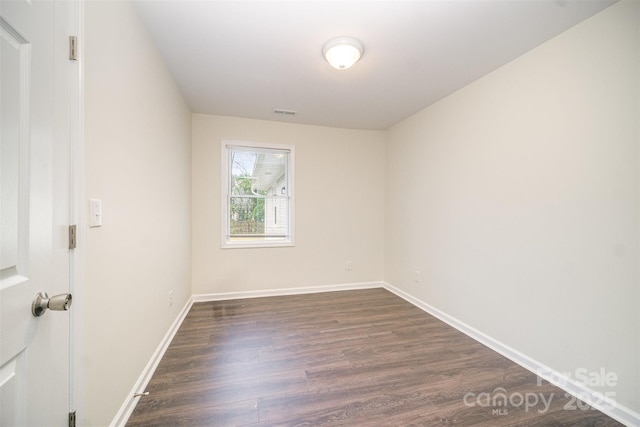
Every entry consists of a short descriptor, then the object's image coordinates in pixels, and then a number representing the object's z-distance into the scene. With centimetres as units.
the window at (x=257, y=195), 351
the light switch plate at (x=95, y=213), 112
